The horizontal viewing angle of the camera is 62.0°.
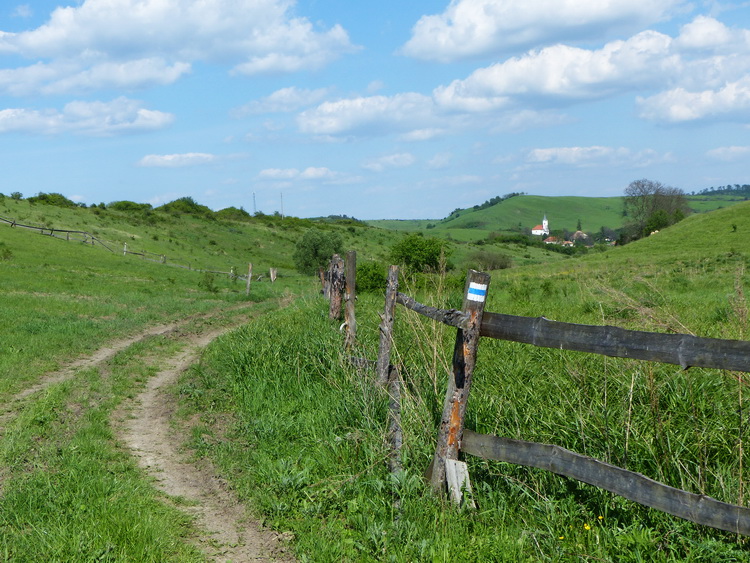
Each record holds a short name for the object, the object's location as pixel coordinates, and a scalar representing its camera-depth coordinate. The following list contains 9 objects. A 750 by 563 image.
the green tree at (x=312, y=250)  56.88
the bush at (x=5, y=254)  36.00
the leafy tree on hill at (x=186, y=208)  93.12
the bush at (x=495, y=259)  64.56
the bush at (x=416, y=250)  32.91
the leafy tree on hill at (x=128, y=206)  85.29
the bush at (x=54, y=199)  77.19
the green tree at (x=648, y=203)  95.88
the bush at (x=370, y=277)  23.73
